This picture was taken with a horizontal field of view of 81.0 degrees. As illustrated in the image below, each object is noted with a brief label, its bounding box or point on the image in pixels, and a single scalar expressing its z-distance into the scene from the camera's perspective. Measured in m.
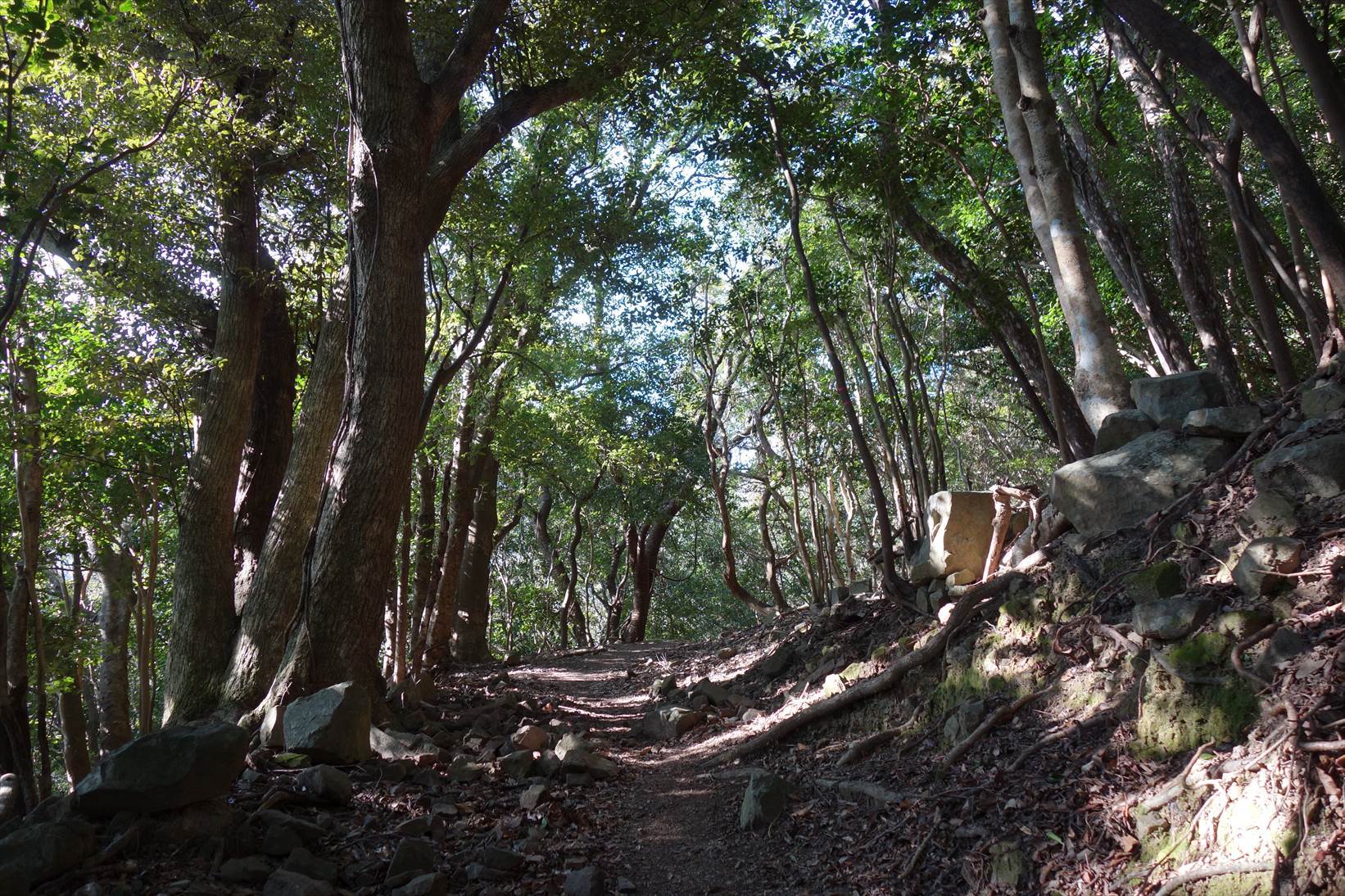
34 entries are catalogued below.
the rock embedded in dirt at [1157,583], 3.92
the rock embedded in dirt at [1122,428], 5.28
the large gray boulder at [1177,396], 5.20
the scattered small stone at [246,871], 3.36
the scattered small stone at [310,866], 3.49
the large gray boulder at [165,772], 3.53
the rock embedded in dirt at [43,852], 3.01
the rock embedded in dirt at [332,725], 4.82
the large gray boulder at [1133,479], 4.61
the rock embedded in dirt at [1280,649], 3.03
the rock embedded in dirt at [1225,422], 4.56
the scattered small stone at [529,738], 6.35
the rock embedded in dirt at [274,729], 5.05
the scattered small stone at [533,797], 5.05
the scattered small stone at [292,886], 3.26
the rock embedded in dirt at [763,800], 4.75
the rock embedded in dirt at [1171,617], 3.54
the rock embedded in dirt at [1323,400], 4.11
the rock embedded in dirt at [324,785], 4.34
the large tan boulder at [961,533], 6.29
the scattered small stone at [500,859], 3.98
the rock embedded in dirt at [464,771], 5.27
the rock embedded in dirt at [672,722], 7.68
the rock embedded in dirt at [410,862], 3.58
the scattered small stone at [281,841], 3.68
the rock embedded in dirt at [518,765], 5.64
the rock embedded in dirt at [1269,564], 3.35
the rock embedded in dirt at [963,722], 4.50
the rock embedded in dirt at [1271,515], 3.67
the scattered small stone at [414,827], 4.16
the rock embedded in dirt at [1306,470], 3.71
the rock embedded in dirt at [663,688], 10.02
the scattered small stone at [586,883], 3.87
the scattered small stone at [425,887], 3.45
